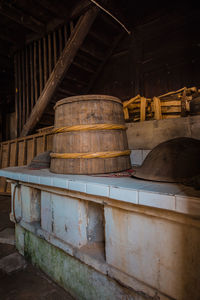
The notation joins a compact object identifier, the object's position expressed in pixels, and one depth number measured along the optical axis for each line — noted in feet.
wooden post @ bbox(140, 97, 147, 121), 8.54
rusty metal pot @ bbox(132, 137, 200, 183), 4.70
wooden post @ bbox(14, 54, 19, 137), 20.03
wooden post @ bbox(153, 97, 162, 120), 8.15
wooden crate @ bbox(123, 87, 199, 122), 7.72
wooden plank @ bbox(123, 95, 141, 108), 8.84
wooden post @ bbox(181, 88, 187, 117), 7.55
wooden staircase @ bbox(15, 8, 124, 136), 14.03
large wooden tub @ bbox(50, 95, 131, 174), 6.34
